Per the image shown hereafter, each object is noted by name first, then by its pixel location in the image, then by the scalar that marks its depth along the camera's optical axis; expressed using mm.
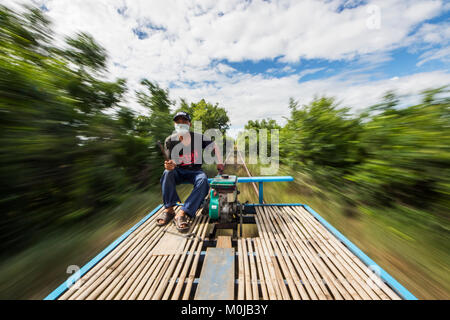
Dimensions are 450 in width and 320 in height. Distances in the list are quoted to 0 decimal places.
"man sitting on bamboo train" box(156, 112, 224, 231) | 2441
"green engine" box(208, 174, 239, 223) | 2246
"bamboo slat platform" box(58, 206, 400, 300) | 1301
